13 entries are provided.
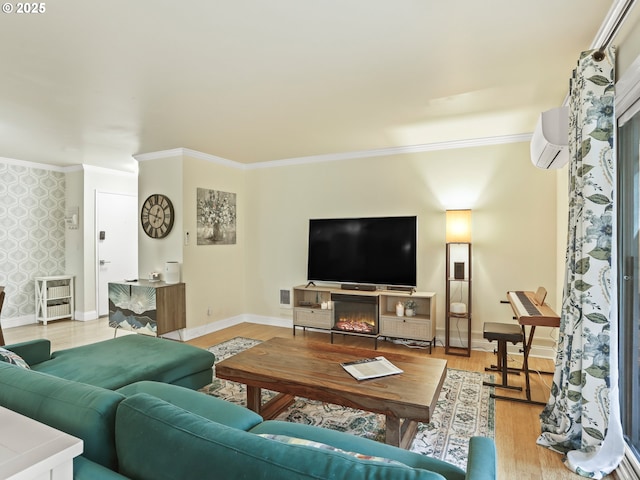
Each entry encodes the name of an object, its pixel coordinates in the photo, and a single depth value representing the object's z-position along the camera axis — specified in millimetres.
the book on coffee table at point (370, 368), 2250
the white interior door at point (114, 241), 5945
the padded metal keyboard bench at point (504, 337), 3031
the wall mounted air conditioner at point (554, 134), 2607
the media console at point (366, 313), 4168
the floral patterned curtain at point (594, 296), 1987
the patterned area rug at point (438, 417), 2324
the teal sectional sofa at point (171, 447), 823
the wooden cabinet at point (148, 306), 4285
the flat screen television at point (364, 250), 4391
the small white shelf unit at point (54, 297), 5473
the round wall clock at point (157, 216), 4730
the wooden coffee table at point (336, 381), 1964
